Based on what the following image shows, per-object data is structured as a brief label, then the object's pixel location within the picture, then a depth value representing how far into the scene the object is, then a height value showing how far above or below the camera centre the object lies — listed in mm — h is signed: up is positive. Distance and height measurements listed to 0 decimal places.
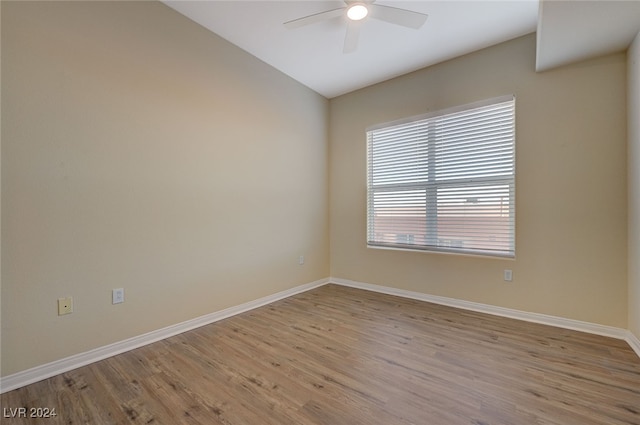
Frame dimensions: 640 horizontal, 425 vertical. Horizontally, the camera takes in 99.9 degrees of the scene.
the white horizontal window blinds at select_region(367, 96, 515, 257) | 2764 +375
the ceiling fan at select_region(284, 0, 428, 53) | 1995 +1522
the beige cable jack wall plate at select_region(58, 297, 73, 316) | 1802 -627
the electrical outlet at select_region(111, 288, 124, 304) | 2035 -631
